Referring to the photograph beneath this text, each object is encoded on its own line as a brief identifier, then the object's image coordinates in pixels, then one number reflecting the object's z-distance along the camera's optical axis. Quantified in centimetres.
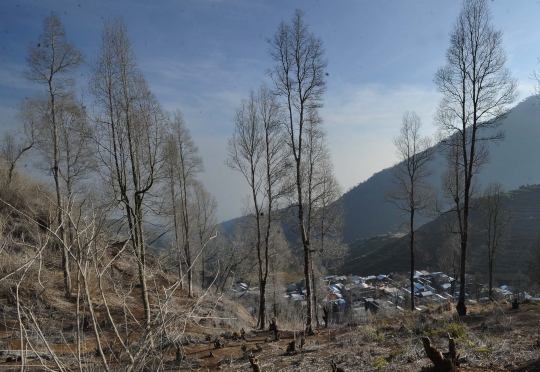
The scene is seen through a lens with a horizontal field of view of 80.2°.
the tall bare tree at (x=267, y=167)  1219
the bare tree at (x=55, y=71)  1013
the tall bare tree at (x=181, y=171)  1540
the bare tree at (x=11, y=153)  1667
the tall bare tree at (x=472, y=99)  979
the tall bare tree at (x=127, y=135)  800
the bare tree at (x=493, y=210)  1875
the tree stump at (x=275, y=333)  887
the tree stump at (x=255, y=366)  422
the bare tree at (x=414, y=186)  1385
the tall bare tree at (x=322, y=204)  1406
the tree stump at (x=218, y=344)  820
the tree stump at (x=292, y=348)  723
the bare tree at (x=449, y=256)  2156
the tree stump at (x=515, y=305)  1033
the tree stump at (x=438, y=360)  405
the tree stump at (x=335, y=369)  431
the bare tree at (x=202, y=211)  2158
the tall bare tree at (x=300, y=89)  973
